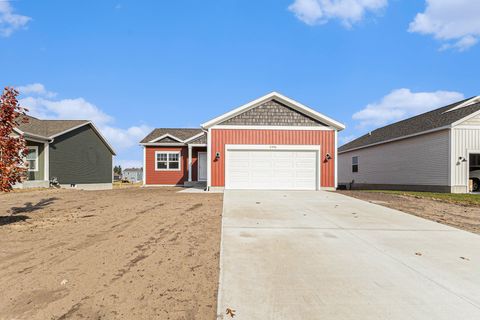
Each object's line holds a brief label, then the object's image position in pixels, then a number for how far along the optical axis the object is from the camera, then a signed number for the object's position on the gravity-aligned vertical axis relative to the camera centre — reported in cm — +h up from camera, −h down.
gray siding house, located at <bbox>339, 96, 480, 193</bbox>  1638 +84
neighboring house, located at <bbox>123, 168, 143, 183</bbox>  7071 -231
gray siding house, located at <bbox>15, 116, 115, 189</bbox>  1883 +67
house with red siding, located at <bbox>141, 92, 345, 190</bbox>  1595 +92
